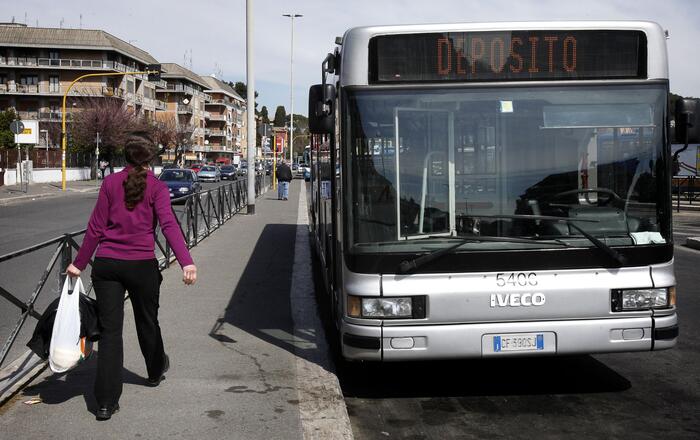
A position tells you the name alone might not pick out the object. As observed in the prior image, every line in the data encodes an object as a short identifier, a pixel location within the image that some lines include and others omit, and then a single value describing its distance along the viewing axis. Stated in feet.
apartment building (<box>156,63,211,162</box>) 382.53
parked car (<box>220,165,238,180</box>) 236.43
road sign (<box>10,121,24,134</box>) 124.06
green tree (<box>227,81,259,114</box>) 636.07
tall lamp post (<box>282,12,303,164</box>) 230.89
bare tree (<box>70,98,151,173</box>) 233.14
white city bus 17.83
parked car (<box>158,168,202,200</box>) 113.39
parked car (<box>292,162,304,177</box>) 268.50
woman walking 16.20
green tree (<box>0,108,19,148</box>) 208.36
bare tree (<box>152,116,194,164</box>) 298.15
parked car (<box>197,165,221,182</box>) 213.66
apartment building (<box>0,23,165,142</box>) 294.25
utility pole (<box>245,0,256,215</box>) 80.02
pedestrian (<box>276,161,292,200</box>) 105.60
